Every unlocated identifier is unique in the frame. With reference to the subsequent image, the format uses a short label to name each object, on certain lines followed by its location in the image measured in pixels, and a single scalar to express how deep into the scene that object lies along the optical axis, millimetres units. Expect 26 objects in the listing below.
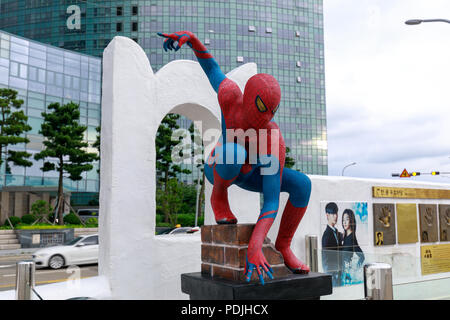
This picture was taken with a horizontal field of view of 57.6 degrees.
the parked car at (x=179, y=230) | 18311
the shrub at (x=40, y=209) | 25483
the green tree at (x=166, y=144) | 26906
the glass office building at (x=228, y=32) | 49562
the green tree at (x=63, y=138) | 25078
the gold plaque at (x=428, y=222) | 9914
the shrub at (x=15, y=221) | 25961
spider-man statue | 3455
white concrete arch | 5891
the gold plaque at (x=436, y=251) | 9859
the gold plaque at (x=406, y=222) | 9461
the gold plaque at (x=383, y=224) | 9031
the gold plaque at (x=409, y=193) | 9242
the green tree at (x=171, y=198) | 27000
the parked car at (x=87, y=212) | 38531
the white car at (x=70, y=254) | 13734
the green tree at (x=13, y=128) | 23125
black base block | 3162
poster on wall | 8234
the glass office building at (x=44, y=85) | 31734
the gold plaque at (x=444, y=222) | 10312
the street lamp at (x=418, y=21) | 9852
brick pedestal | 3393
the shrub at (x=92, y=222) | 25853
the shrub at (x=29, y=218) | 25933
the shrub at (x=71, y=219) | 27234
